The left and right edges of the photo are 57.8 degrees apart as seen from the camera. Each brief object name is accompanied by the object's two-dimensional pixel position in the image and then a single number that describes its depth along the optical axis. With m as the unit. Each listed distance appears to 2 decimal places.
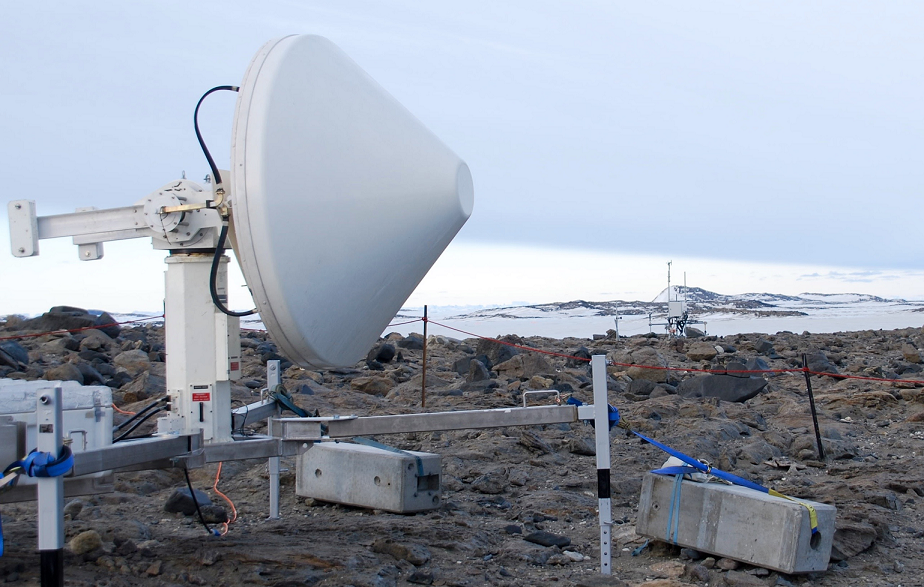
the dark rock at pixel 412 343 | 19.03
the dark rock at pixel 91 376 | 12.27
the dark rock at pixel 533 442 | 8.48
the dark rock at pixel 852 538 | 5.37
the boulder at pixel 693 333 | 27.38
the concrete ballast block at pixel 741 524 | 4.88
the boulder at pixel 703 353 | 17.95
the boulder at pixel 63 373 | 11.71
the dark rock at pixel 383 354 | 16.05
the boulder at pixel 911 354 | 17.28
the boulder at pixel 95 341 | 15.92
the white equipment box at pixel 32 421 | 3.95
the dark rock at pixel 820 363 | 15.82
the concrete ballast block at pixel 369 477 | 6.25
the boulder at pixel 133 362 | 13.84
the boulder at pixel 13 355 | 13.11
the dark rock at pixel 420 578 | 4.88
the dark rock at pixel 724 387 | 12.54
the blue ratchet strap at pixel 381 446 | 6.30
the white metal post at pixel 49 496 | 3.48
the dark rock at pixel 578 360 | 16.92
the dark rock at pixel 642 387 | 12.88
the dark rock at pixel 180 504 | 6.36
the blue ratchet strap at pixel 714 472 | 5.29
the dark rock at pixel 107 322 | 17.91
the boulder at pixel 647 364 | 14.15
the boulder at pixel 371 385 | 12.67
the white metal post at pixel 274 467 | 6.18
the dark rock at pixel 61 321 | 17.86
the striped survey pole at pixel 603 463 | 4.92
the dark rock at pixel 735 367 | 13.72
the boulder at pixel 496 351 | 15.68
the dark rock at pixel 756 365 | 14.94
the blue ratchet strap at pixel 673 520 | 5.35
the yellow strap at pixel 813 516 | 4.86
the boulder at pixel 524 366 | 14.21
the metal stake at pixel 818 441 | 8.52
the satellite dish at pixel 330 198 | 3.96
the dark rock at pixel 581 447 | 8.56
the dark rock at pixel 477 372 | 13.03
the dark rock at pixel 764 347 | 20.12
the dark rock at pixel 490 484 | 7.16
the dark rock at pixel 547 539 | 5.73
